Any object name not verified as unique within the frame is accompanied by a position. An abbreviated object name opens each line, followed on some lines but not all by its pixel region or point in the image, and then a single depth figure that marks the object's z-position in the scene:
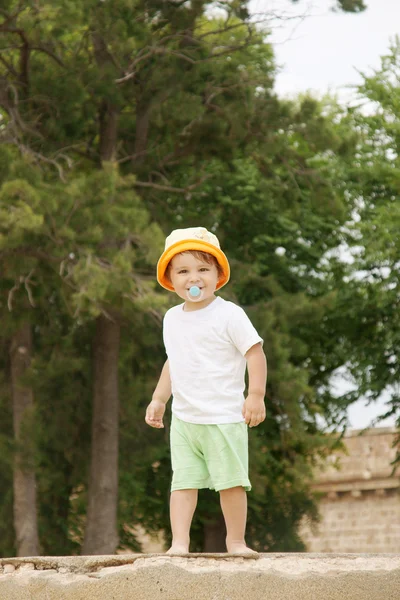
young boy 4.92
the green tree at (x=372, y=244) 21.55
